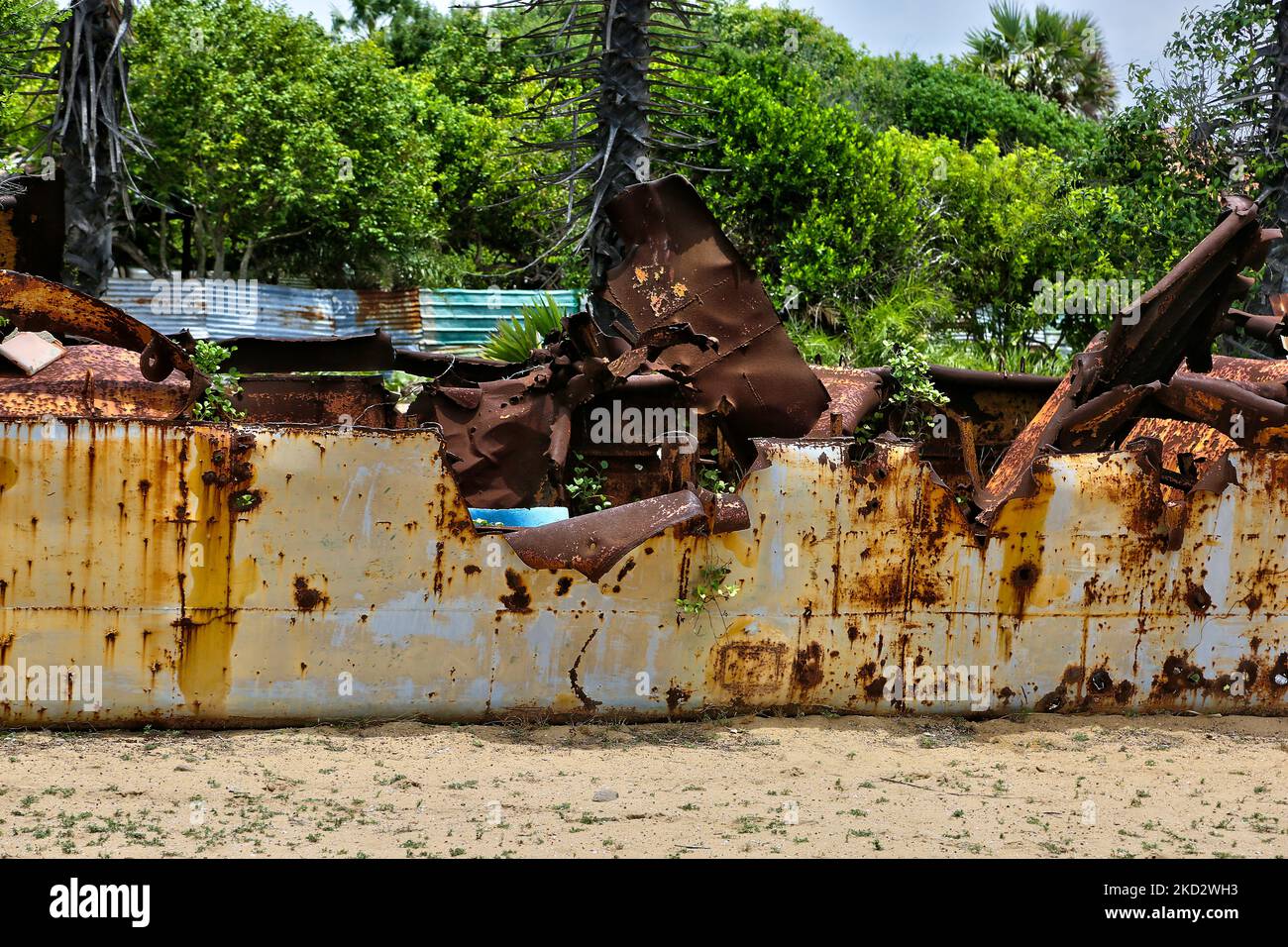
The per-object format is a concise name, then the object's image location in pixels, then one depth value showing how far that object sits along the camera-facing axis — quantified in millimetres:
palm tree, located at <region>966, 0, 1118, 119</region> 36969
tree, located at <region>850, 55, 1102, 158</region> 32875
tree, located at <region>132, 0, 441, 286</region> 20312
